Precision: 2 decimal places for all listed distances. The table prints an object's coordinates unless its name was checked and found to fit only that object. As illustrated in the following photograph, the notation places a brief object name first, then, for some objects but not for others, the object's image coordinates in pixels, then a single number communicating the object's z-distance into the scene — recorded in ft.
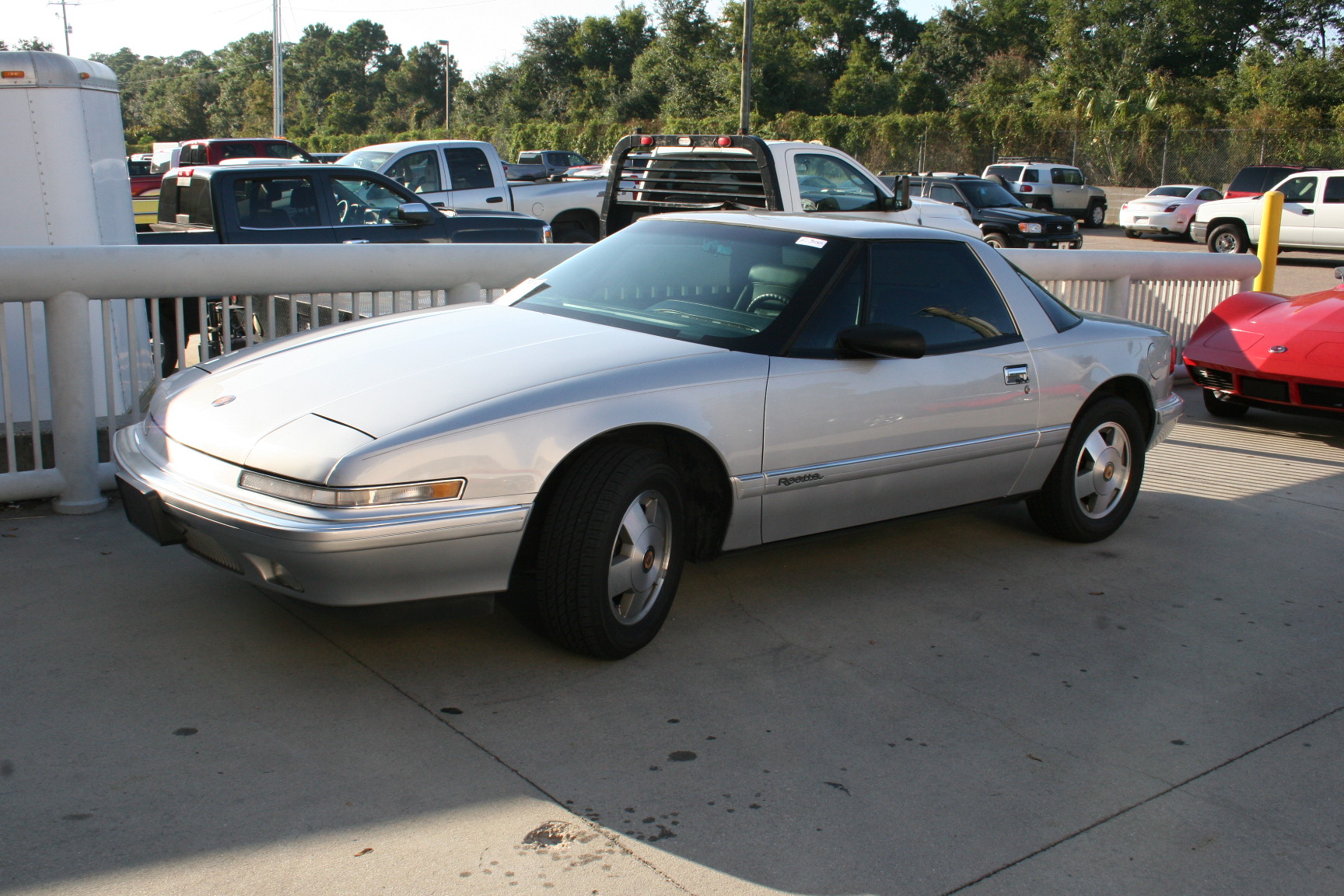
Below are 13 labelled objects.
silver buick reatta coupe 11.12
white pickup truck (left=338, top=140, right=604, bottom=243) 49.06
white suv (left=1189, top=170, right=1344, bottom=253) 75.72
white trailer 20.36
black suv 73.31
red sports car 24.71
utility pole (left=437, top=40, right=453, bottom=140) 257.96
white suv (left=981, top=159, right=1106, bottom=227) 106.32
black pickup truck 31.63
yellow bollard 34.94
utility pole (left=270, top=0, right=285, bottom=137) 152.56
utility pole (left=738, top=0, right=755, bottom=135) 100.23
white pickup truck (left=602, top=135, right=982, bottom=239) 34.37
